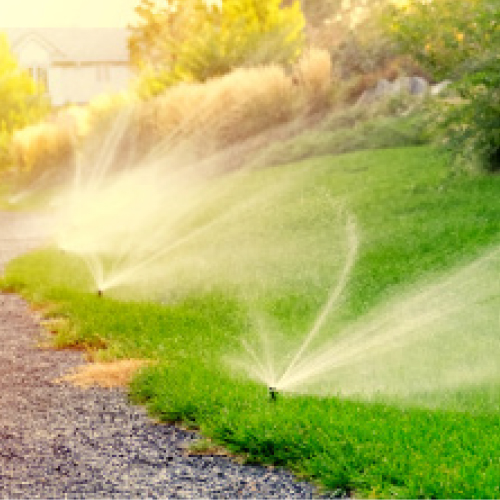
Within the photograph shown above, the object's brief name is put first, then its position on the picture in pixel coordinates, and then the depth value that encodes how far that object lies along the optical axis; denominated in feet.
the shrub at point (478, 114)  36.91
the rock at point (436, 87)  64.91
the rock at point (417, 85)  72.43
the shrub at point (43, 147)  93.15
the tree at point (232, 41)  88.53
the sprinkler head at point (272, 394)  18.07
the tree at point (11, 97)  113.39
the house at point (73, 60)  183.11
